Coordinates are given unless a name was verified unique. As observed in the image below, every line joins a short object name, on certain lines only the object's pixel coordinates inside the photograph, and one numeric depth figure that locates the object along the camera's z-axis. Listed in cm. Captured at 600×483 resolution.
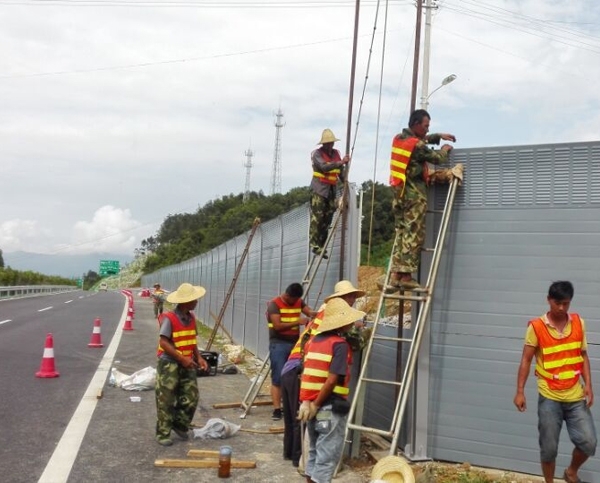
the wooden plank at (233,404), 875
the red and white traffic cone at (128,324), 2053
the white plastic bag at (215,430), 706
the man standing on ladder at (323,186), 841
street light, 1788
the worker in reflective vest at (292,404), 621
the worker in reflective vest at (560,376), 494
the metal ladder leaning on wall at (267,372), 830
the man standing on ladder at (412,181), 636
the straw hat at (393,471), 518
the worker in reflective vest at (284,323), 788
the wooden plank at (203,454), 627
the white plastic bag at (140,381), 969
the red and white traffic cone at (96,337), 1523
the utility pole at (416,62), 690
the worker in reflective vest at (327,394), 475
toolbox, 1107
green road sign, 10306
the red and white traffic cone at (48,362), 1056
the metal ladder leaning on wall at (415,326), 596
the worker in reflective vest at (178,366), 686
